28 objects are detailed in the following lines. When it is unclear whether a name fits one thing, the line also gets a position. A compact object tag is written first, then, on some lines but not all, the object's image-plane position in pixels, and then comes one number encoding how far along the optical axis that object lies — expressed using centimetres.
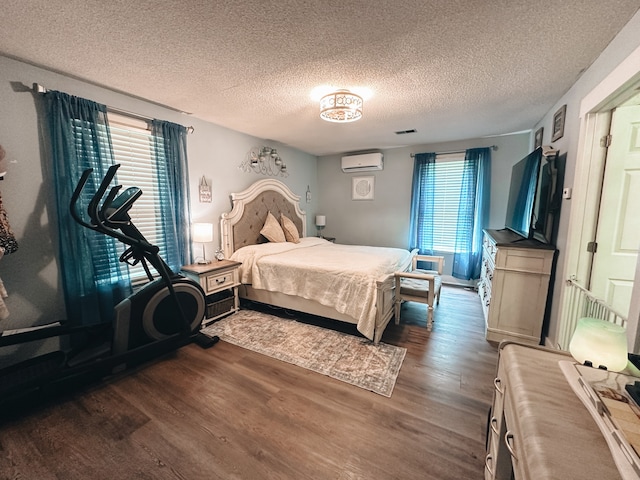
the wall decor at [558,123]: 238
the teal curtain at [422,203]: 441
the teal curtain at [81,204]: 209
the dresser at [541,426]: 56
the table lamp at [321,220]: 539
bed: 256
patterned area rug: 207
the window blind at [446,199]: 426
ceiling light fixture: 234
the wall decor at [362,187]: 504
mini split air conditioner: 473
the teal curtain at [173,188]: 280
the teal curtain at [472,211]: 400
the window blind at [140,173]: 253
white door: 183
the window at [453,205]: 406
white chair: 274
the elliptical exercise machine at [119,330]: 181
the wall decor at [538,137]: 307
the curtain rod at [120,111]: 197
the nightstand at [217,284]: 286
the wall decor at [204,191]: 329
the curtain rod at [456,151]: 396
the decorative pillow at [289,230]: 417
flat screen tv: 250
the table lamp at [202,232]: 297
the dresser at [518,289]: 238
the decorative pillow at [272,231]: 391
